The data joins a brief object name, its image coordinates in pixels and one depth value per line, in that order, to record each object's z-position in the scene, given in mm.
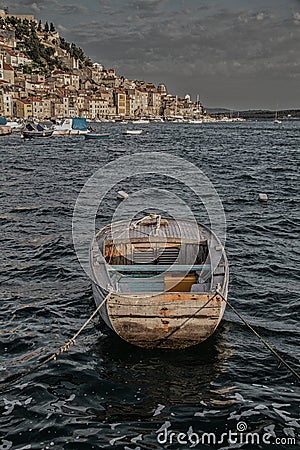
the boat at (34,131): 76812
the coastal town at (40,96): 142500
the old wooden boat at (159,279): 9047
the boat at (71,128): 87625
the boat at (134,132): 96619
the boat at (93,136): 79938
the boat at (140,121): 183800
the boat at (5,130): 86688
